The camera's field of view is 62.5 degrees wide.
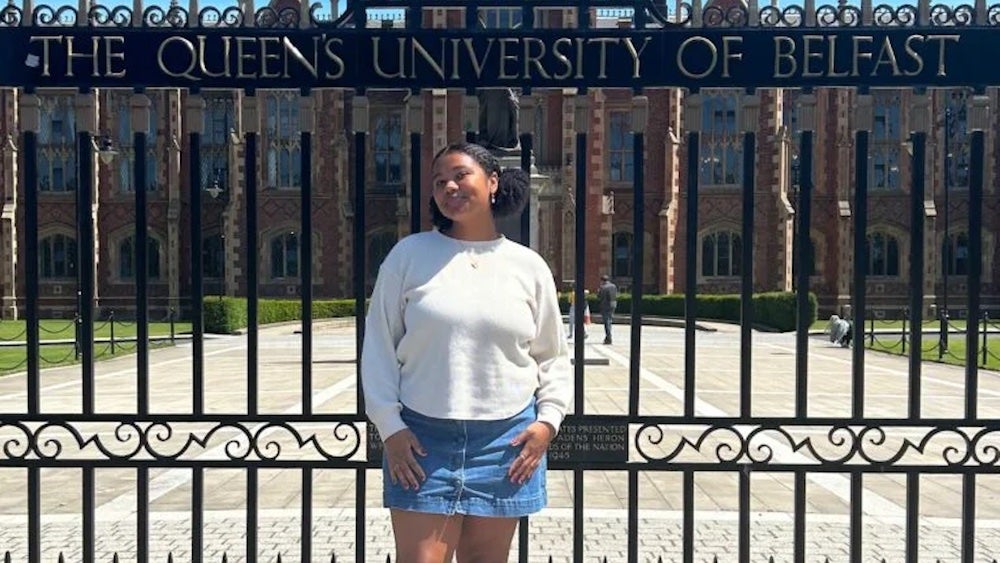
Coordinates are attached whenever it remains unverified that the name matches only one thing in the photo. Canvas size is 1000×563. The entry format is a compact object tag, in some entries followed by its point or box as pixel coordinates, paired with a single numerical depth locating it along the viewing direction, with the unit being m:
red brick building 35.66
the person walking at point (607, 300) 21.89
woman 2.91
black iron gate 4.15
